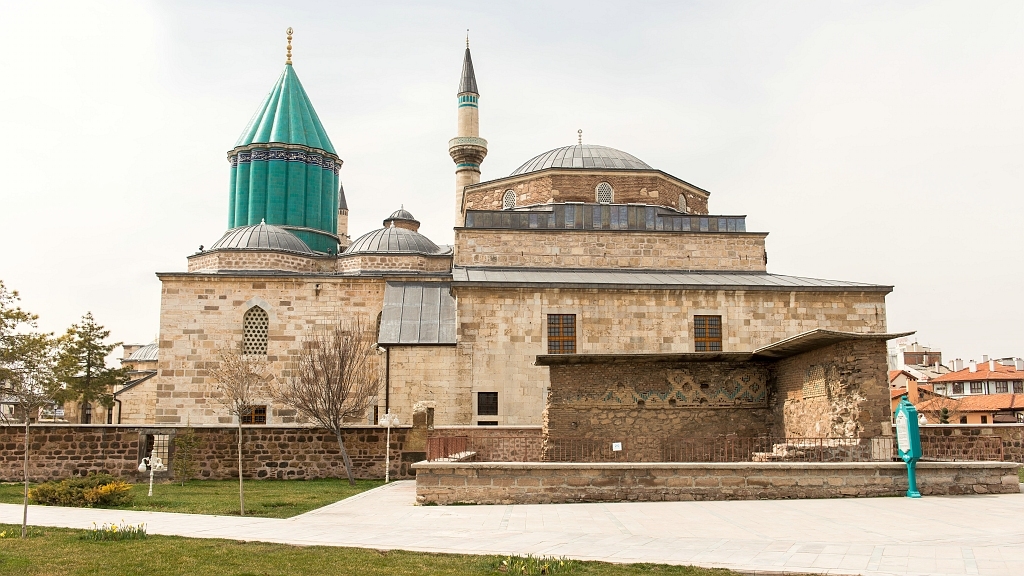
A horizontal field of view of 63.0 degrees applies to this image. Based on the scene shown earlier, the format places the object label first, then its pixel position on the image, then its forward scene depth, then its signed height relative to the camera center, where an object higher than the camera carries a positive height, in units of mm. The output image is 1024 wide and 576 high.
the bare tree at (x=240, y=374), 23188 +727
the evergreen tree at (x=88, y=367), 31641 +1279
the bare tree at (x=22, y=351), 25031 +1556
